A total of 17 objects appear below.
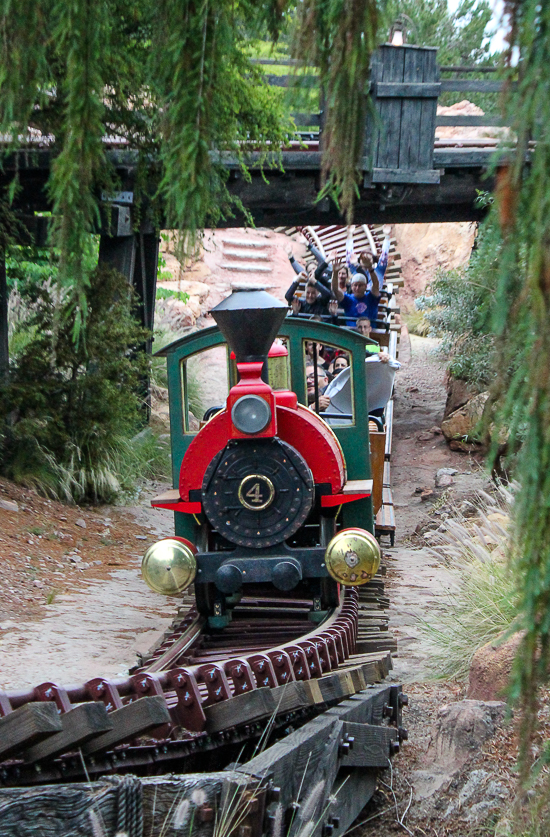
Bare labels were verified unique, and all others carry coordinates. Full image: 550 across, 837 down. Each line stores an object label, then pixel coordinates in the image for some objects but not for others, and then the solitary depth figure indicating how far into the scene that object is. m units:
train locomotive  9.78
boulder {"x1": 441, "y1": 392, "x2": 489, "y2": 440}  24.82
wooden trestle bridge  17.66
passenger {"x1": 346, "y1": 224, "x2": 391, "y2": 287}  21.05
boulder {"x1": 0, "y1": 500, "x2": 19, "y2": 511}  17.22
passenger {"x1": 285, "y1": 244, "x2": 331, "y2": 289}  21.97
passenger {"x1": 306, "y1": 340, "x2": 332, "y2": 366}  19.98
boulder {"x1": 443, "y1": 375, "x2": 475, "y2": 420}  26.31
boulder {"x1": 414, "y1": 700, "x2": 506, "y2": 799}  7.40
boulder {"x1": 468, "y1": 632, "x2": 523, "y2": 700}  8.26
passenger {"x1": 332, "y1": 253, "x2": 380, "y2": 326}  20.64
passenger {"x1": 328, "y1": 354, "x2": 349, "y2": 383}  16.23
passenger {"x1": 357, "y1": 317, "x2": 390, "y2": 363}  20.04
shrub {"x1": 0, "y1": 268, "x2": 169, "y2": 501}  18.83
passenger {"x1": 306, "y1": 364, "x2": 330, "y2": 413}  13.78
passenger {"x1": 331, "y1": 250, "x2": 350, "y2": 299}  20.82
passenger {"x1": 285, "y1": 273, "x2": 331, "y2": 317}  21.53
